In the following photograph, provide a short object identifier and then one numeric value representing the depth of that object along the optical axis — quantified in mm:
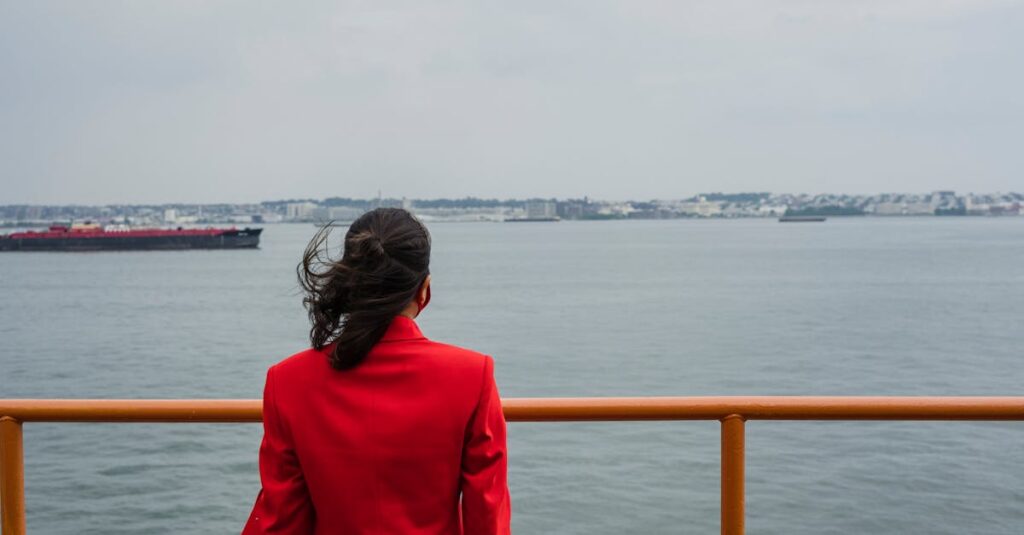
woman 2021
